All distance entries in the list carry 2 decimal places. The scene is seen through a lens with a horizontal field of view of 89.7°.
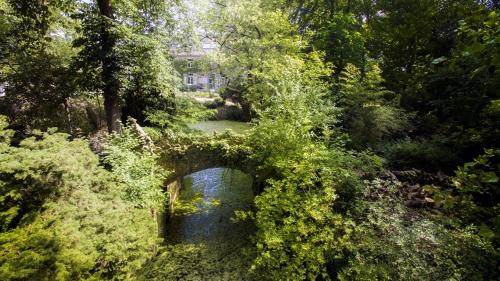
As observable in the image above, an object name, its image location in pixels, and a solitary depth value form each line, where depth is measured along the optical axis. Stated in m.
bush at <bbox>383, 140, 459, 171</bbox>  6.46
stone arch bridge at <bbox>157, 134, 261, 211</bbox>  7.57
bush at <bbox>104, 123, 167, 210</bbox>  5.77
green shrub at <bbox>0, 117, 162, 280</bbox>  3.14
